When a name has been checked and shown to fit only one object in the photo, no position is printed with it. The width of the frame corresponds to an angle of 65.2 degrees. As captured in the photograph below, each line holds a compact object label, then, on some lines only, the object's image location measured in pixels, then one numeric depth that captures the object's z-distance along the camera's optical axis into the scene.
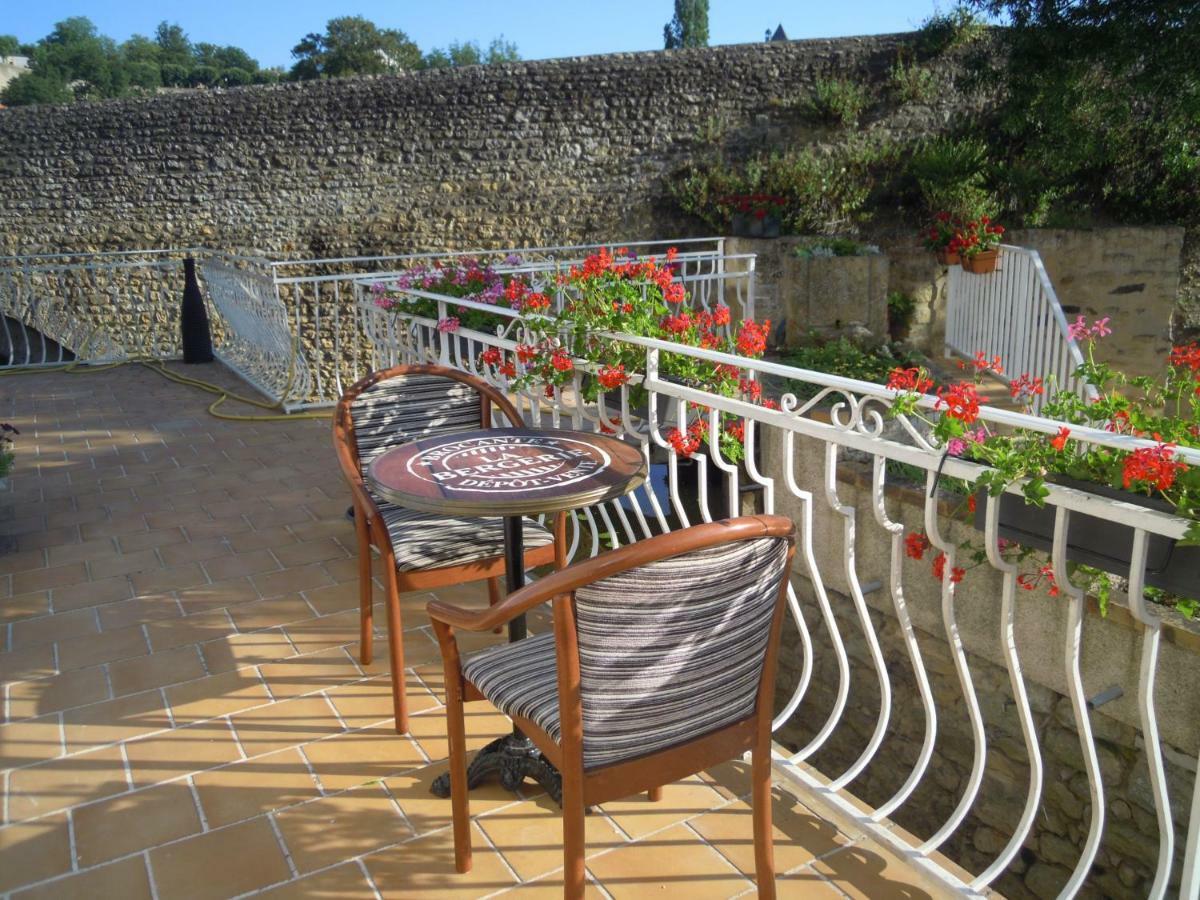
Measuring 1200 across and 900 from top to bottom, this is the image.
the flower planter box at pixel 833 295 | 7.07
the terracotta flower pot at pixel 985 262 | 6.93
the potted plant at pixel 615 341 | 2.64
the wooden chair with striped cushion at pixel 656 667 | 1.34
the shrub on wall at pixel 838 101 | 12.21
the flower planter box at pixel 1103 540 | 1.42
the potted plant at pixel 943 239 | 7.52
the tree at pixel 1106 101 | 7.67
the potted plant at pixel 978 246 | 6.95
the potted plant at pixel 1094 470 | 1.37
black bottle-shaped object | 7.90
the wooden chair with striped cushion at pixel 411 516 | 2.33
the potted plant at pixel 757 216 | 9.39
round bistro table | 1.90
